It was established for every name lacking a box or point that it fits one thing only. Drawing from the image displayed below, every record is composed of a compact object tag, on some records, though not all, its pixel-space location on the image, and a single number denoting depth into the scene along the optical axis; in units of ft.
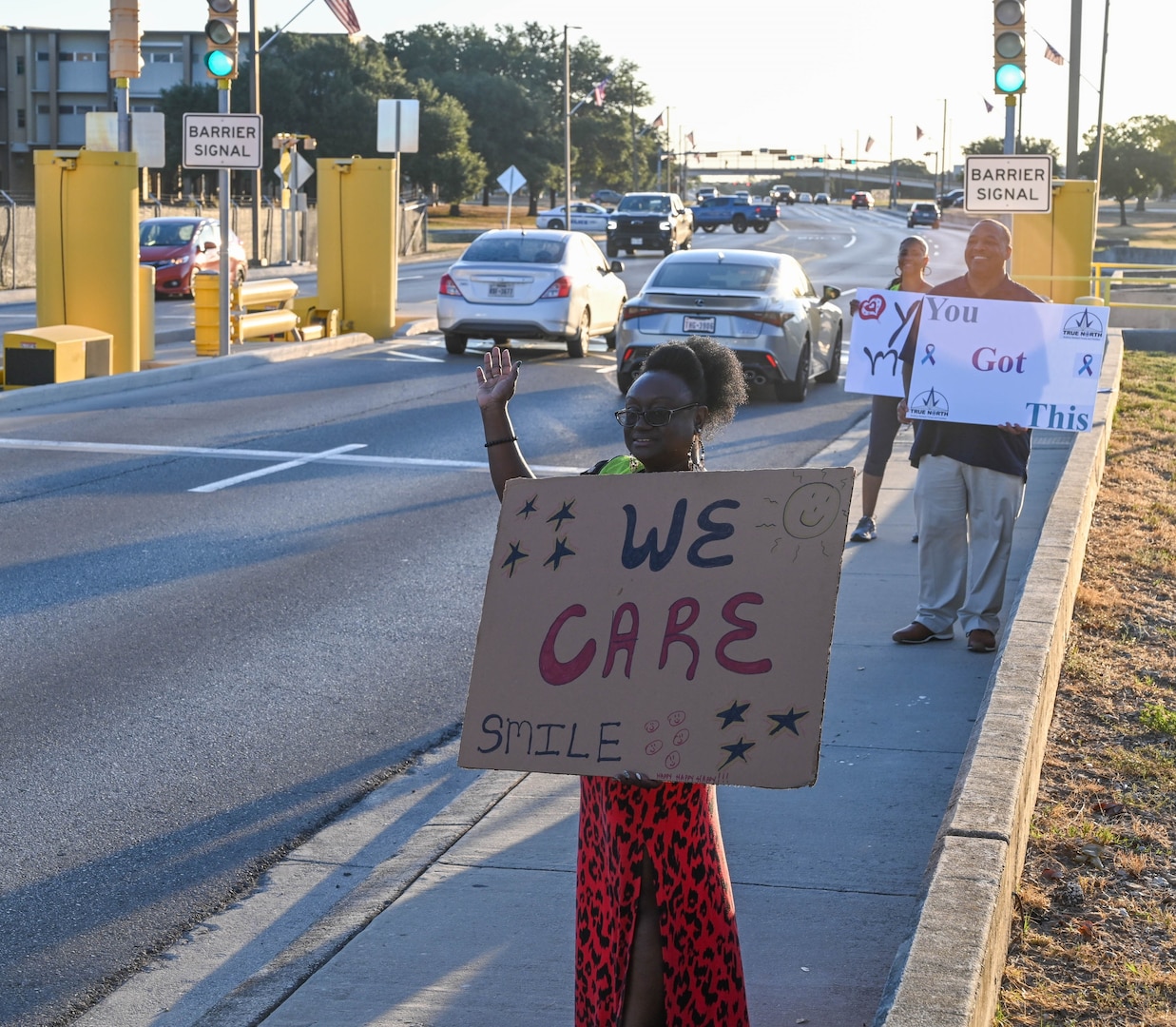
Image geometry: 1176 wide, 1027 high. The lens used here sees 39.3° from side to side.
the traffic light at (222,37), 58.29
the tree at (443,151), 258.57
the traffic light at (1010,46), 47.24
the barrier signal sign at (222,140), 60.49
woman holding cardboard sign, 10.62
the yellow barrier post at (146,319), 63.87
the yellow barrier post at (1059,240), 61.11
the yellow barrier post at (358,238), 76.74
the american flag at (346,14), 86.17
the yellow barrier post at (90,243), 58.18
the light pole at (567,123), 174.77
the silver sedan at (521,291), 67.10
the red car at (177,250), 102.37
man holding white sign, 23.77
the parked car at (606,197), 376.07
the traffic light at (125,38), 58.18
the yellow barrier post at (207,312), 66.54
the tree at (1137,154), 292.61
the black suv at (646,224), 168.96
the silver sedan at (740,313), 54.13
